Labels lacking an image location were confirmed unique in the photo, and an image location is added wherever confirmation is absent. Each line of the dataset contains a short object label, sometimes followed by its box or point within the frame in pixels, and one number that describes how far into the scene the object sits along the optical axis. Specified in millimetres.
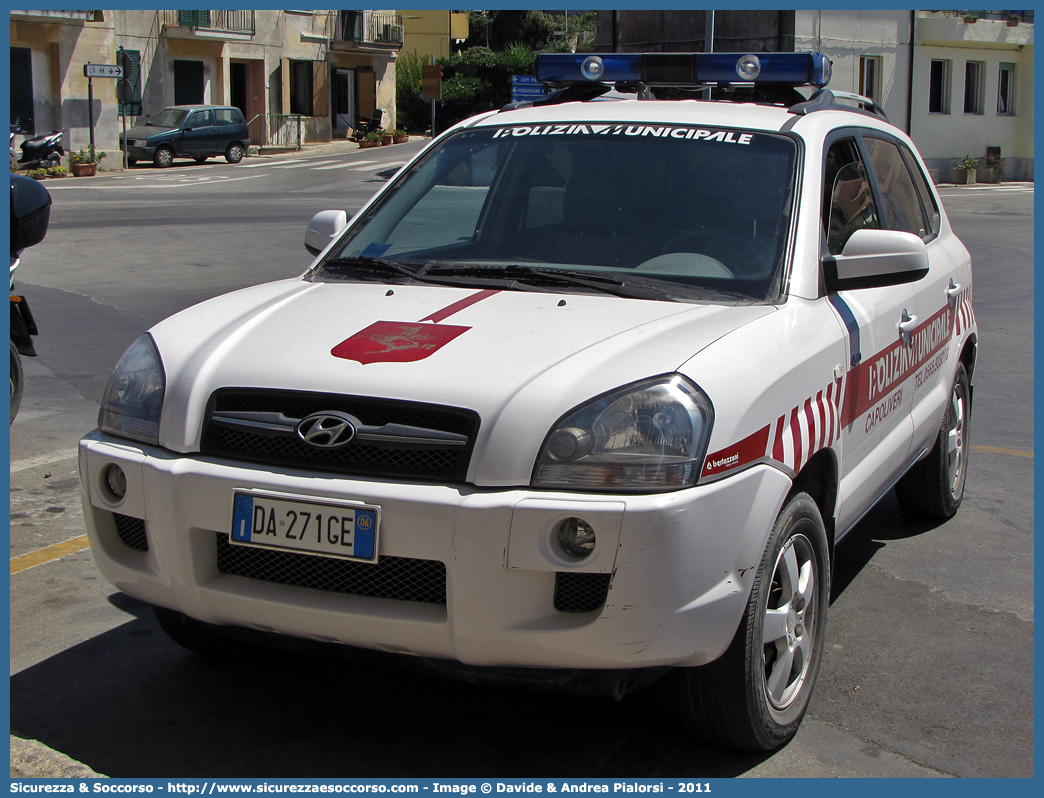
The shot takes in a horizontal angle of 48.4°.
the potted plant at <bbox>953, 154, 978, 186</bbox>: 36062
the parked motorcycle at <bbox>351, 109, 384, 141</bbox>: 44219
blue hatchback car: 33625
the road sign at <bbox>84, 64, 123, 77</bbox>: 31641
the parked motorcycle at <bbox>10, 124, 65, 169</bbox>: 22000
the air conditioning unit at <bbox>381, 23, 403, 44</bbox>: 47562
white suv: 2621
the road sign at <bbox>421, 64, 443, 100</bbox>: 42062
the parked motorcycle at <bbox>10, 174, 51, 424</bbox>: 5055
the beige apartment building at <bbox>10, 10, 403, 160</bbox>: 33625
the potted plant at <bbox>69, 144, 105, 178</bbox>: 31188
